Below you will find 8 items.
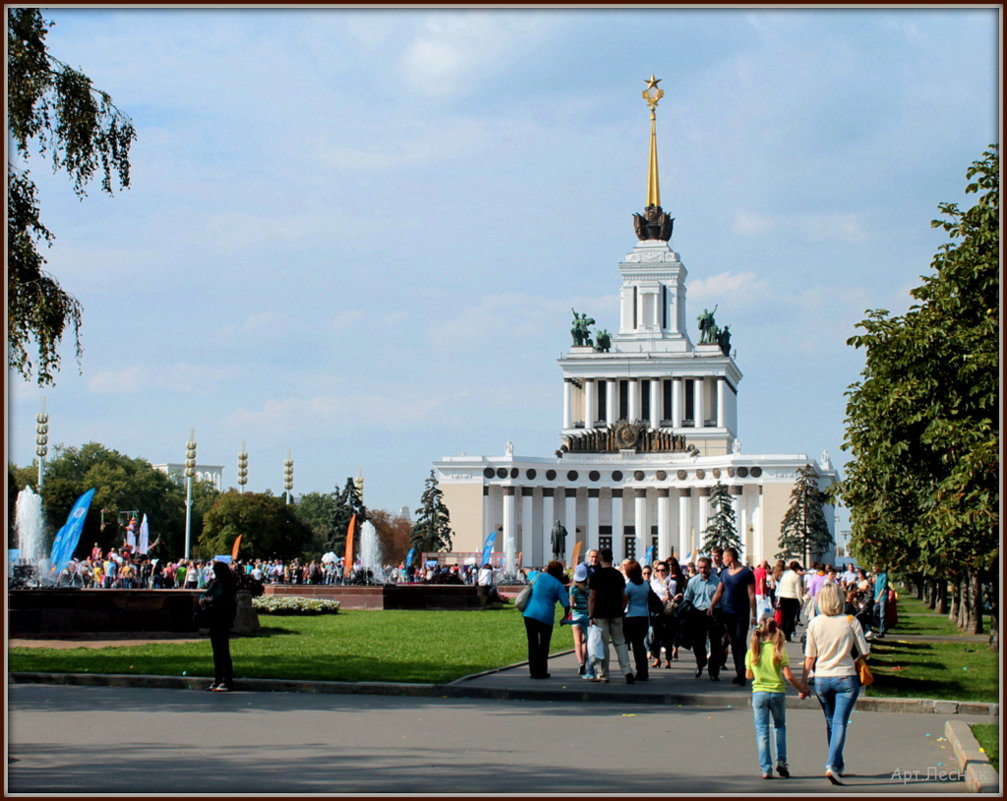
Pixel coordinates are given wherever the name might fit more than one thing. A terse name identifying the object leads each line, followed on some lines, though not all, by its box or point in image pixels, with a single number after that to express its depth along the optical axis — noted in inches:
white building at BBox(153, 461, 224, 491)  7217.0
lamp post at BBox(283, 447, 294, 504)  3497.5
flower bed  1327.5
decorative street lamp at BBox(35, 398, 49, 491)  2925.7
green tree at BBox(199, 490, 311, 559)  3710.6
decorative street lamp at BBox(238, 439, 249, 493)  3141.7
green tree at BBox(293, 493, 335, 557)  5352.9
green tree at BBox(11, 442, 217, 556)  3383.4
